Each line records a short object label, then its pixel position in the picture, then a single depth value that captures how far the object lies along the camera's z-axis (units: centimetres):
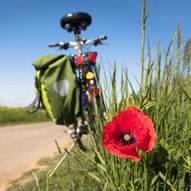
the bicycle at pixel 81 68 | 380
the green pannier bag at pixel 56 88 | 349
